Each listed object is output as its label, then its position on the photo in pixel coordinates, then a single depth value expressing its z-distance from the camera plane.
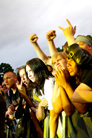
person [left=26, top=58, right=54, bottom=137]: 3.24
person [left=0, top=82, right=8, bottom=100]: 7.27
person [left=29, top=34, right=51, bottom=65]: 3.60
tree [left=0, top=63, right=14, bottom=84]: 44.88
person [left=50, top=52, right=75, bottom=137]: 2.51
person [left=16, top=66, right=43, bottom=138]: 4.10
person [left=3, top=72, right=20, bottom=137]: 4.59
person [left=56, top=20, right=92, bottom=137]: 2.06
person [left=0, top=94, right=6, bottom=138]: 2.20
